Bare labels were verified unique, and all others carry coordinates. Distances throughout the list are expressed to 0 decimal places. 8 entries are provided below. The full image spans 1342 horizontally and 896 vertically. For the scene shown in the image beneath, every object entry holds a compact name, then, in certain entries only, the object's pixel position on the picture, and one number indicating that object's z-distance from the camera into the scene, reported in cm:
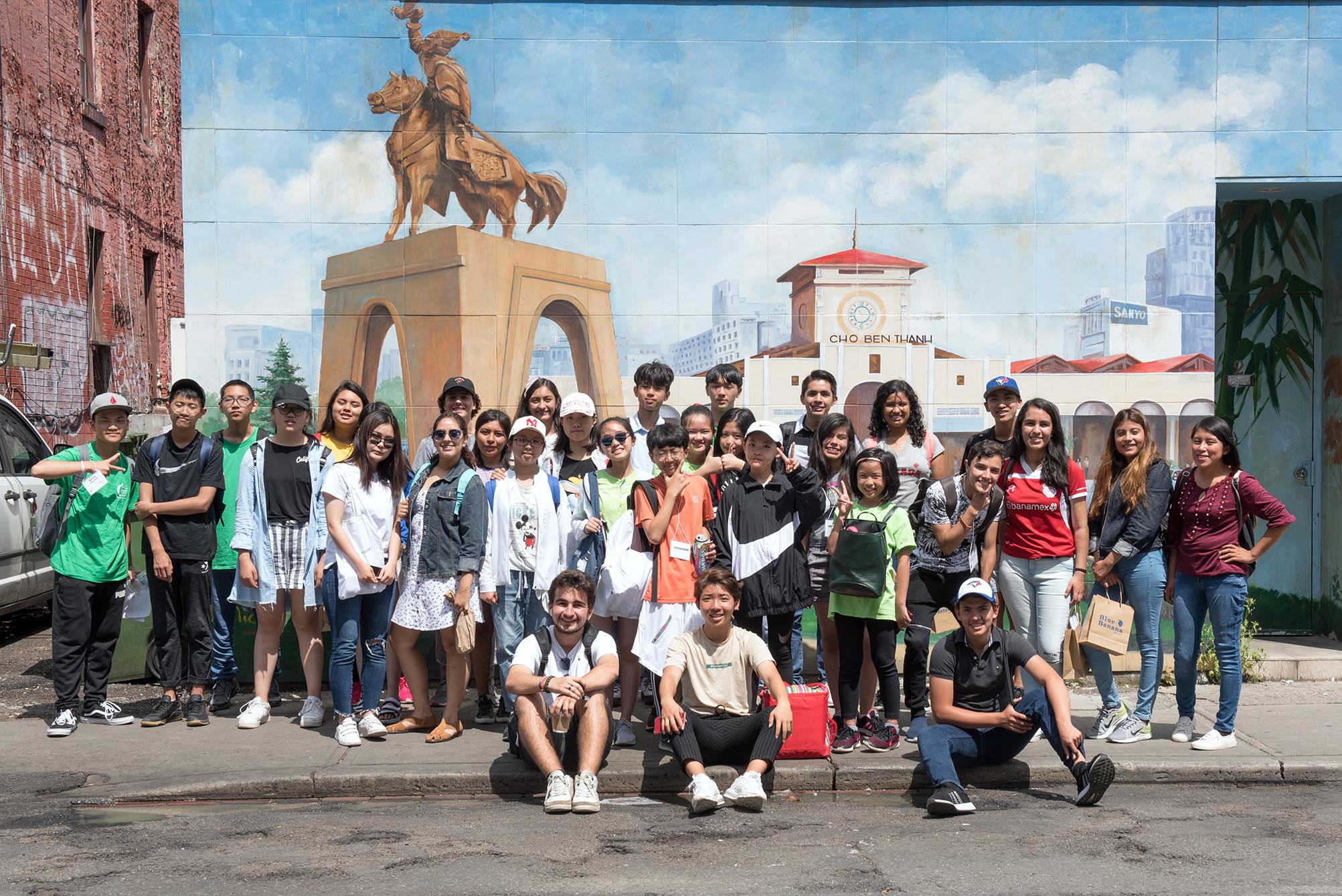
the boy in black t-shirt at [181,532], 702
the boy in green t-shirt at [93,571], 693
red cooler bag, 610
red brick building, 1406
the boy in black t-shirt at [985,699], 568
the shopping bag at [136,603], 727
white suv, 928
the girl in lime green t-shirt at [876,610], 639
